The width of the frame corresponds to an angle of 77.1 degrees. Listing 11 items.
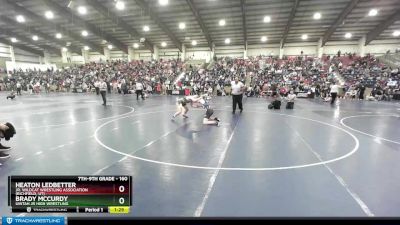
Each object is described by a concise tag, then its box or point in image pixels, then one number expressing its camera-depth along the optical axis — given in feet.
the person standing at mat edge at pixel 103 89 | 51.90
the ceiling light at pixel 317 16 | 82.33
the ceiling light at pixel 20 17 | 88.34
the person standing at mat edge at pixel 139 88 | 66.87
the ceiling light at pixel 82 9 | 79.64
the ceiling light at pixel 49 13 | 83.64
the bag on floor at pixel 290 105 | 47.87
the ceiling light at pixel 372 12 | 78.33
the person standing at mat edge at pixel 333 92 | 56.85
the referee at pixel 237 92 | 40.88
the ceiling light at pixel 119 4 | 74.90
